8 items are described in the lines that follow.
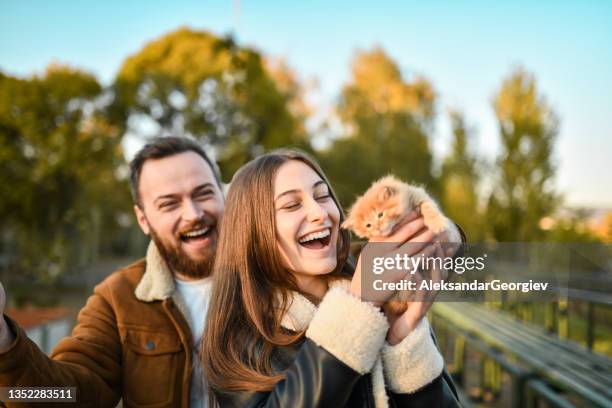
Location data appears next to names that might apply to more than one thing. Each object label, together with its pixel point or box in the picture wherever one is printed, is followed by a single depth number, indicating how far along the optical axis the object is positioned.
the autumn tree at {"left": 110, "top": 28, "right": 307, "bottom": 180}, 16.27
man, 2.02
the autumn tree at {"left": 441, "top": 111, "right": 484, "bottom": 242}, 17.61
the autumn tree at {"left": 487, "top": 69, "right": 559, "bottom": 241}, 16.42
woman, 1.31
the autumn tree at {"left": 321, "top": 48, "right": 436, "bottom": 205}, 22.11
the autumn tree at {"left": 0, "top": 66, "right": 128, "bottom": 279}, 11.82
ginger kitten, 1.35
